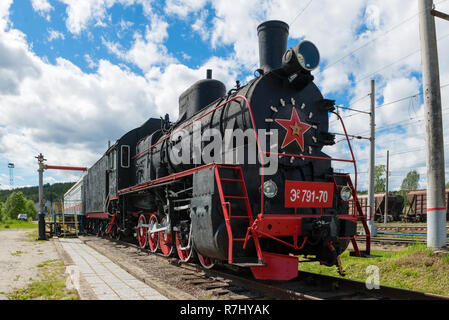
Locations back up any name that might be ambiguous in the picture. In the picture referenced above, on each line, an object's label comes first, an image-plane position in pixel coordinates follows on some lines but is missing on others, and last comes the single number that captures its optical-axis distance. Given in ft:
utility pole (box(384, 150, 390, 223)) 92.88
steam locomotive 18.33
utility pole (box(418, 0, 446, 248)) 24.71
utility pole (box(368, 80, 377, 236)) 53.42
